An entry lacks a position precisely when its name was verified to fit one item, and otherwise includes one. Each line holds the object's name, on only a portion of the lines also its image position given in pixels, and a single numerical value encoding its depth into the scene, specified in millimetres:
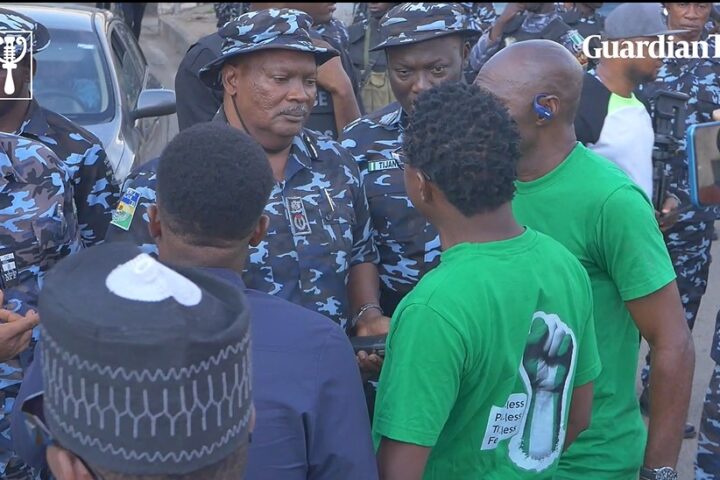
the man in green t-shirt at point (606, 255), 4836
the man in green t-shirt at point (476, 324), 3814
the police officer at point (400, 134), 6305
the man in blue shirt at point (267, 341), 3400
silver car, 10891
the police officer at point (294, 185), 5332
